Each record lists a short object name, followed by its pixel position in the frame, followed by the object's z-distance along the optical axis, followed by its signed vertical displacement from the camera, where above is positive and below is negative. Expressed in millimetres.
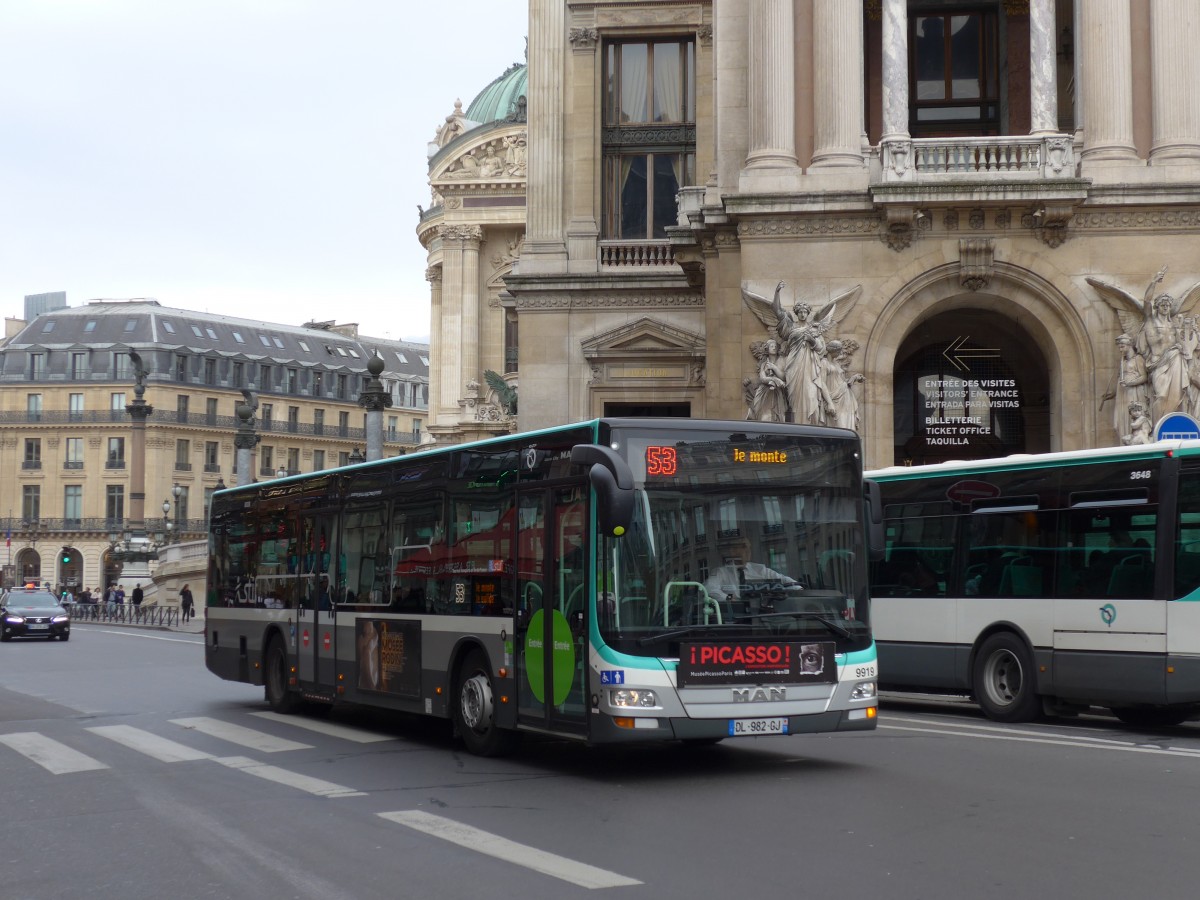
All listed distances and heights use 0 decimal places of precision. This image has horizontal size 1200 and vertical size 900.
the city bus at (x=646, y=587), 11836 -178
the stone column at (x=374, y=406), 36781 +3800
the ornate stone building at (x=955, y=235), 27031 +5893
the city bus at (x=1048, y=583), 15531 -198
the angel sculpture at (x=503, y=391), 67938 +7705
